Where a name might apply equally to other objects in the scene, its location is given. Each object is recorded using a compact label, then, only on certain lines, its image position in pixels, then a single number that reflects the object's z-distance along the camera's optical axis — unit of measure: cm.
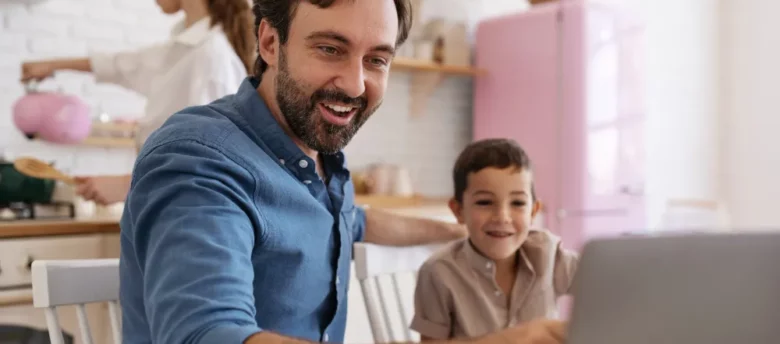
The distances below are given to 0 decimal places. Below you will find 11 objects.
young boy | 127
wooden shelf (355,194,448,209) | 309
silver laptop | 38
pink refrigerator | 353
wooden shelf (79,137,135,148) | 262
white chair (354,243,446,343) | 122
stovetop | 199
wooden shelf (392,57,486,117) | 379
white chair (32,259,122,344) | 92
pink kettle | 206
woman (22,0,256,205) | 169
